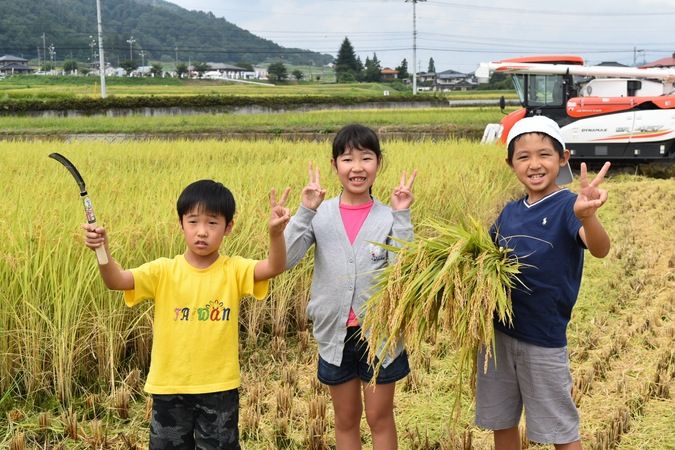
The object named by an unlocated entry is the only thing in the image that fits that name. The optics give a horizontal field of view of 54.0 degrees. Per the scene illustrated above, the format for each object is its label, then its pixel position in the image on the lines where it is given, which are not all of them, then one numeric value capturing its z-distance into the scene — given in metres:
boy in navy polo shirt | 2.00
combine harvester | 10.92
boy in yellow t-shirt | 2.02
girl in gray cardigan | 2.19
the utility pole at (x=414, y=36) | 43.70
